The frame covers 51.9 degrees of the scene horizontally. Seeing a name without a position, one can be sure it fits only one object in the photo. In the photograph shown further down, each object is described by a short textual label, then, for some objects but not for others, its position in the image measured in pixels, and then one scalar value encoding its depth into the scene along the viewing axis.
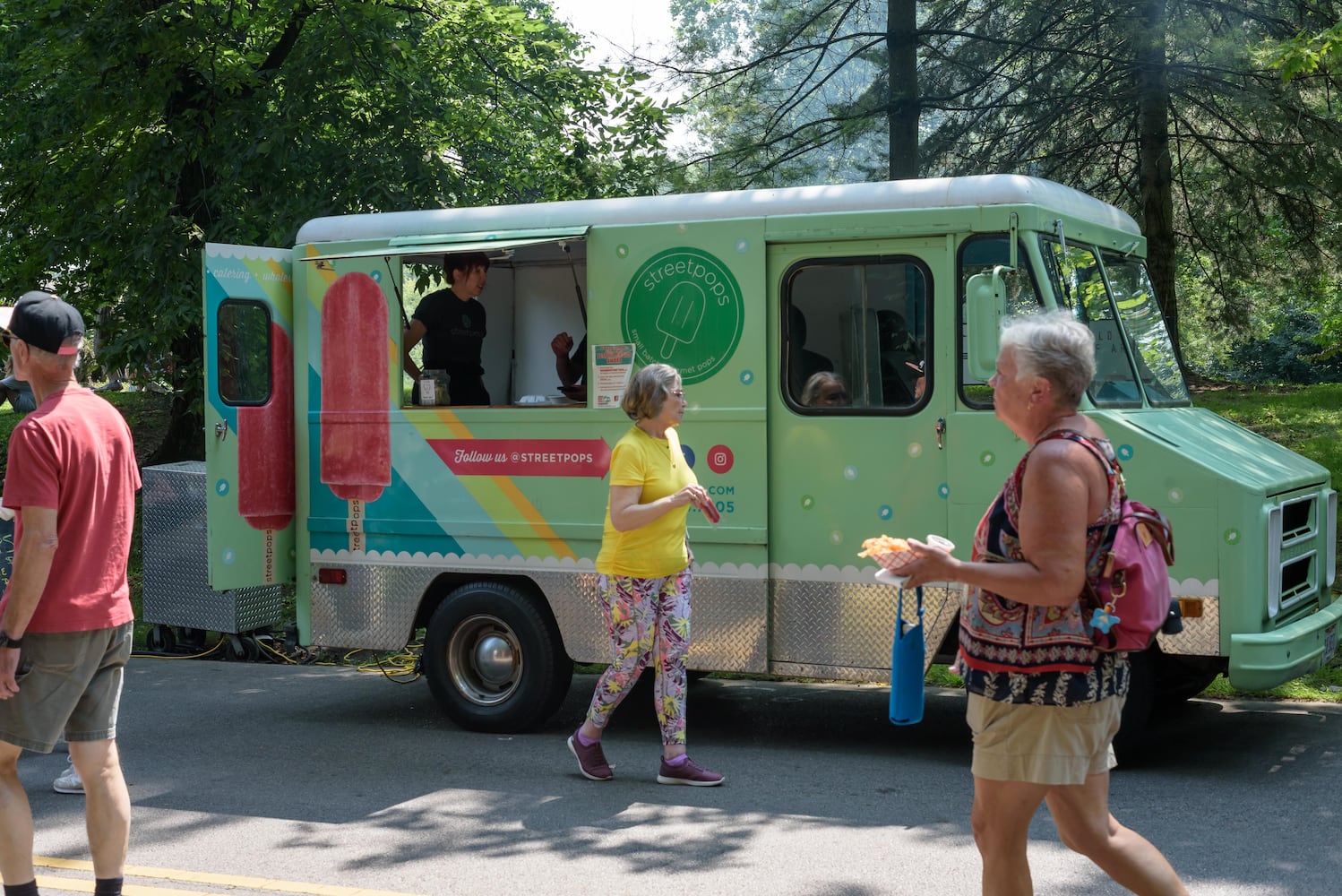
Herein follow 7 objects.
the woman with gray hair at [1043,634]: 3.30
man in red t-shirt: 4.17
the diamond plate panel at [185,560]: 9.14
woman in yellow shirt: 6.04
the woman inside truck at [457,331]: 7.77
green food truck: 6.34
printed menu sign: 7.14
